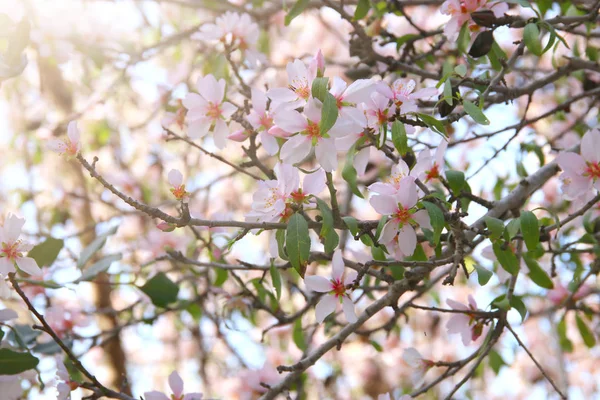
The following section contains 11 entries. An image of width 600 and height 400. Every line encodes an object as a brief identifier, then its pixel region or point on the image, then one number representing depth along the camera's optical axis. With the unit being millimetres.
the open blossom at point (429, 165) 1097
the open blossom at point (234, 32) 1238
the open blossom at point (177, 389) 1176
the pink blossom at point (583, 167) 1106
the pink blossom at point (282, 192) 1059
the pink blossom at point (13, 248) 1108
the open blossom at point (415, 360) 1233
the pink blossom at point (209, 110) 1142
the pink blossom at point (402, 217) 1061
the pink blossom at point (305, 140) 1050
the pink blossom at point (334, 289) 1081
